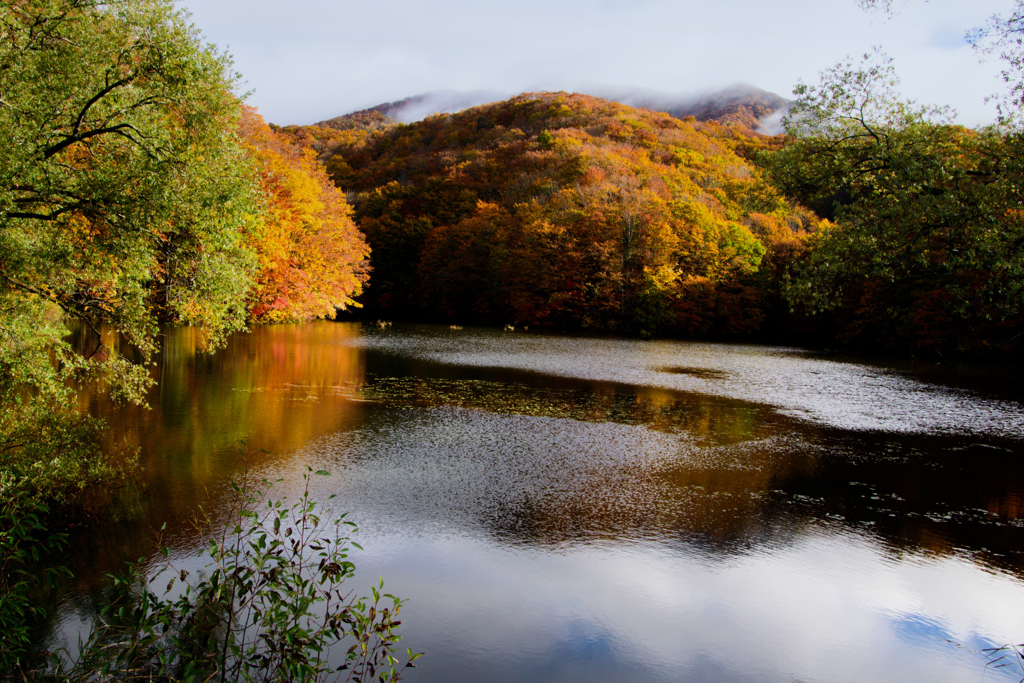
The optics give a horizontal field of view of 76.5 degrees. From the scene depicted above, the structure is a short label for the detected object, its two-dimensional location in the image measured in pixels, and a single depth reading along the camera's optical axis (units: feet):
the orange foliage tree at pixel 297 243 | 90.84
